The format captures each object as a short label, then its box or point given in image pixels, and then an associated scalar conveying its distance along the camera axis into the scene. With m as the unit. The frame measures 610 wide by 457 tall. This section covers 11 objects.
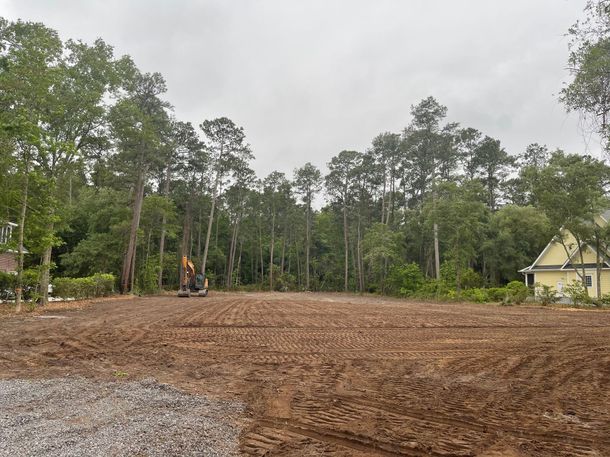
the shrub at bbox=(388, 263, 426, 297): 36.78
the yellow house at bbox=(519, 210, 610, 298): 28.47
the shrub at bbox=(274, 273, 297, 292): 52.12
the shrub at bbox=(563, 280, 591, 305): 22.31
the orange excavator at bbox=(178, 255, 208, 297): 28.58
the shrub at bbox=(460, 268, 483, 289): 32.59
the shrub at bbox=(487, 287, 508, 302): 26.97
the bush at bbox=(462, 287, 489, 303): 27.72
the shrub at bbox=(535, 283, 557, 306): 23.40
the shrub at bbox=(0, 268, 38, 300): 15.73
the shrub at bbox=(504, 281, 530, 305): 24.60
